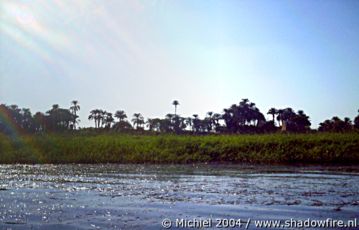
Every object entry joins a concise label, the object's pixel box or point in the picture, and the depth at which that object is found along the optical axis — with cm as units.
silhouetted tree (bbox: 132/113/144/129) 11988
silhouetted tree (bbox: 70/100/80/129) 10772
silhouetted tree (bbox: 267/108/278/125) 9656
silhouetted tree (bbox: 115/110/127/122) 11781
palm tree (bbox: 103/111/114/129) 11081
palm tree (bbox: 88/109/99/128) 11231
